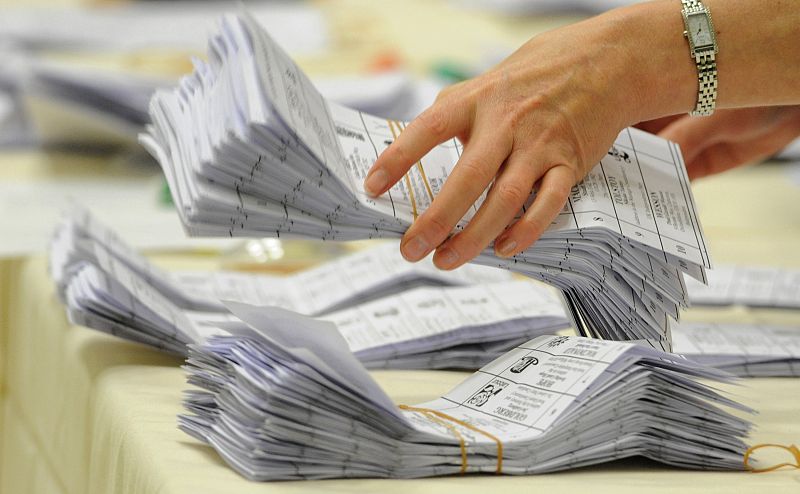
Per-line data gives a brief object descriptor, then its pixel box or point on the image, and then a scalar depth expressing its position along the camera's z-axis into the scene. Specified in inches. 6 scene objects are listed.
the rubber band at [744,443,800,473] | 76.2
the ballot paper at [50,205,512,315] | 83.3
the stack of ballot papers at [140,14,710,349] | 75.7
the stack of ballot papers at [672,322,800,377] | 82.4
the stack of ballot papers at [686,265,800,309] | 87.9
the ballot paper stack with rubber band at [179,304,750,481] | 73.9
